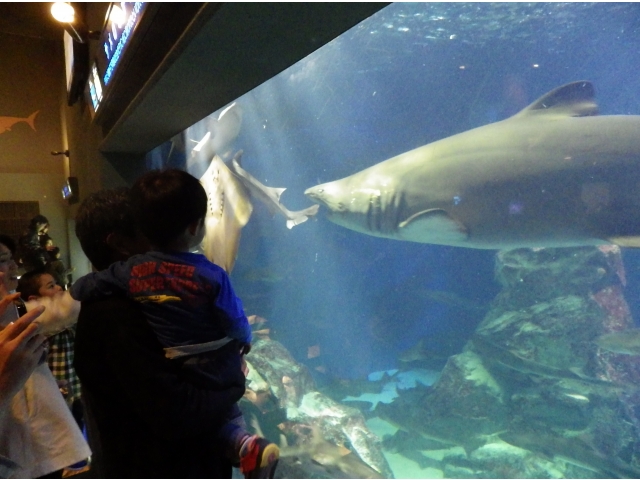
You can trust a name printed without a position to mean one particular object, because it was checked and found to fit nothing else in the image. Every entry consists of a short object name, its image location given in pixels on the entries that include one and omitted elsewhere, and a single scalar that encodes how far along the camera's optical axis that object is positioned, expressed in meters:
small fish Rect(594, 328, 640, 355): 5.31
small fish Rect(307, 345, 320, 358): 12.23
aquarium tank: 4.05
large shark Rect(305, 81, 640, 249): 3.97
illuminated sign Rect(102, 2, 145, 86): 1.99
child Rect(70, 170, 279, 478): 1.02
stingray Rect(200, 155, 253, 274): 3.64
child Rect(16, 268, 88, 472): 2.49
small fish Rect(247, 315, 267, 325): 7.10
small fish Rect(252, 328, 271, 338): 7.52
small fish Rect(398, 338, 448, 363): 10.52
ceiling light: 3.48
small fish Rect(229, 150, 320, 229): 4.30
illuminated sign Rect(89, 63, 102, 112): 3.08
